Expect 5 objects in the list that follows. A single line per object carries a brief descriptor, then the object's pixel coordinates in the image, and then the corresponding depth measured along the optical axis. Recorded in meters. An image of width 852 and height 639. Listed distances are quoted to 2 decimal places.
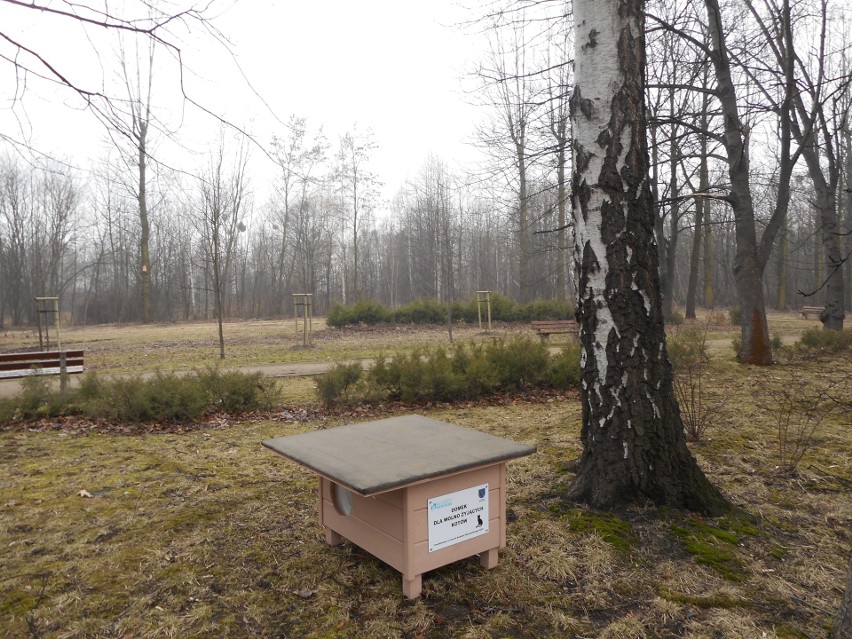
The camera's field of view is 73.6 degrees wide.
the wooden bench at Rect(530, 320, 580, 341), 16.88
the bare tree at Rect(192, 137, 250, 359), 13.46
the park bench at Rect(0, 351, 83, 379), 8.32
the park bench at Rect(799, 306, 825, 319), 25.91
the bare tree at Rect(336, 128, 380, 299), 35.66
